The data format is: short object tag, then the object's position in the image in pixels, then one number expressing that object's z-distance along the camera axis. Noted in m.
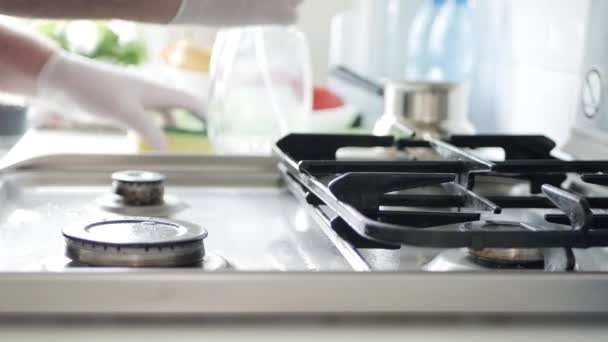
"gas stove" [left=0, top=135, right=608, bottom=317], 0.97
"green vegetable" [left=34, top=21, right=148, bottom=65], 3.10
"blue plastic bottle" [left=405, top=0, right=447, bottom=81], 2.20
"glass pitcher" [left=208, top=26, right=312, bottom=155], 1.93
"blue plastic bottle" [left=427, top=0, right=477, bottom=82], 2.15
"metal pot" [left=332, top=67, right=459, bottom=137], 1.80
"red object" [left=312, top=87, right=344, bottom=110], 2.22
